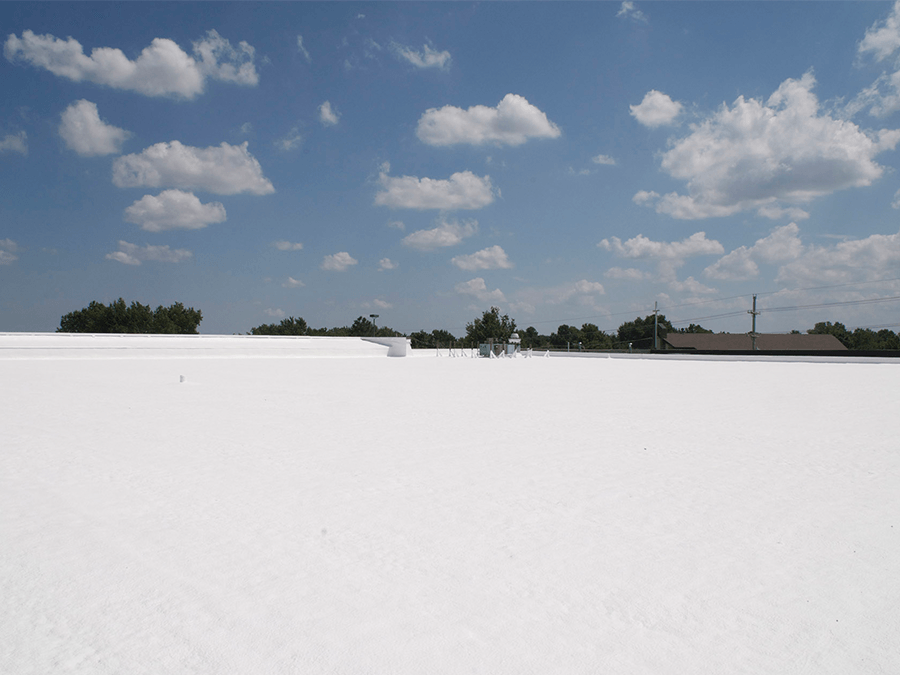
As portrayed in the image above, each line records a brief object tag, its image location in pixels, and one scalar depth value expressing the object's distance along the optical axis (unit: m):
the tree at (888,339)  110.52
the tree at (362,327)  95.38
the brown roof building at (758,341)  78.06
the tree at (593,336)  112.81
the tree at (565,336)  115.35
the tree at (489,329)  90.94
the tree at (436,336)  106.51
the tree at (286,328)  89.31
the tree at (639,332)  107.98
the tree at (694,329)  115.88
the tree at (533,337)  115.36
